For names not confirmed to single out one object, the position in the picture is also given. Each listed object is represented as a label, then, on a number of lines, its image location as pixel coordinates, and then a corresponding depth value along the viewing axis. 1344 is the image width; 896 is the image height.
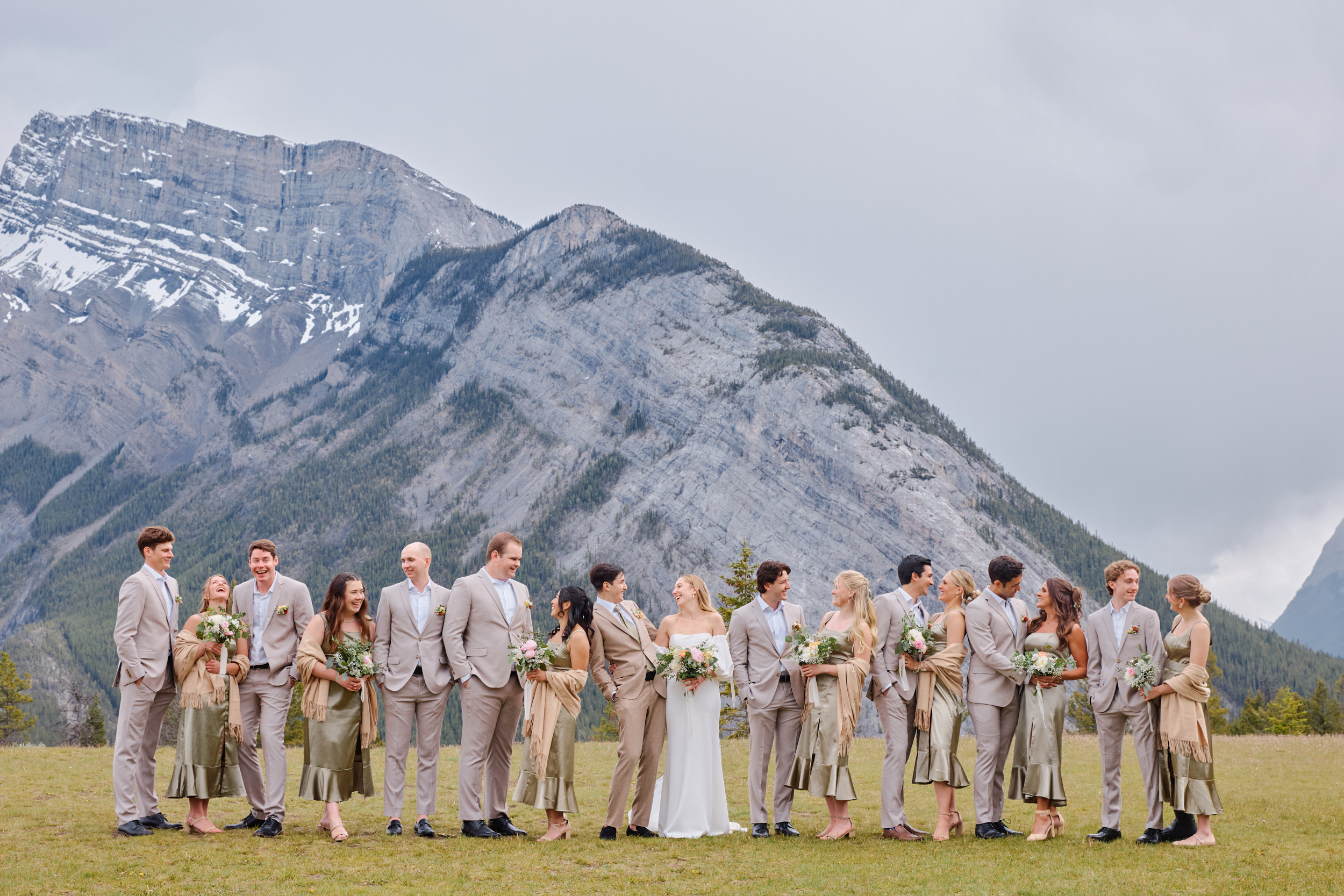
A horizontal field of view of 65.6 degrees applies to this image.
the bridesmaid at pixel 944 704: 11.15
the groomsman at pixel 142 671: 10.78
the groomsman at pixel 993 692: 11.10
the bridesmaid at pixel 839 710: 10.99
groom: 11.27
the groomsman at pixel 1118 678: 10.91
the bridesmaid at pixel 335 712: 10.66
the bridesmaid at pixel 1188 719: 10.51
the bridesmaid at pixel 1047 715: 10.80
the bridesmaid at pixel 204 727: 10.86
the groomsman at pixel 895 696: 11.27
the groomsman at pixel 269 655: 10.89
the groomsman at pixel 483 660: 10.92
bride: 11.34
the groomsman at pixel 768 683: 11.43
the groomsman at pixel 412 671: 10.90
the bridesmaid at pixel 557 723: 10.89
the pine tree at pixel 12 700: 53.53
